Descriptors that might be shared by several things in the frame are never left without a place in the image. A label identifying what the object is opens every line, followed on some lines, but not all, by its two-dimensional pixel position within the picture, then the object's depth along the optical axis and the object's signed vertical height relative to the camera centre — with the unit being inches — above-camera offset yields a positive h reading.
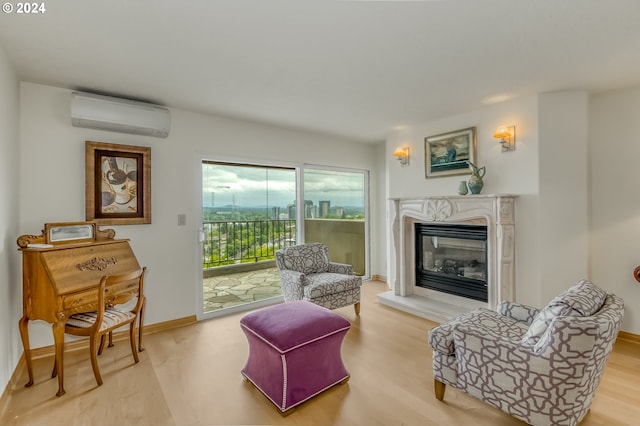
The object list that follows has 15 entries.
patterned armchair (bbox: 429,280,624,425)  58.8 -32.1
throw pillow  63.6 -21.1
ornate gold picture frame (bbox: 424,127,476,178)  140.6 +29.1
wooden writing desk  83.5 -18.2
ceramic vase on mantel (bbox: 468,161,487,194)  133.7 +14.0
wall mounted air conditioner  106.3 +37.7
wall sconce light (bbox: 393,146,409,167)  166.6 +31.7
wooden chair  86.1 -31.5
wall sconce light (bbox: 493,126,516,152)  125.9 +31.5
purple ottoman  76.5 -37.6
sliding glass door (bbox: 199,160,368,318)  149.5 -5.1
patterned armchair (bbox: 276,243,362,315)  129.2 -30.3
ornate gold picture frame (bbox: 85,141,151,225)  112.9 +12.4
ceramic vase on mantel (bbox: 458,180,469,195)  137.3 +10.5
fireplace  124.6 -21.9
